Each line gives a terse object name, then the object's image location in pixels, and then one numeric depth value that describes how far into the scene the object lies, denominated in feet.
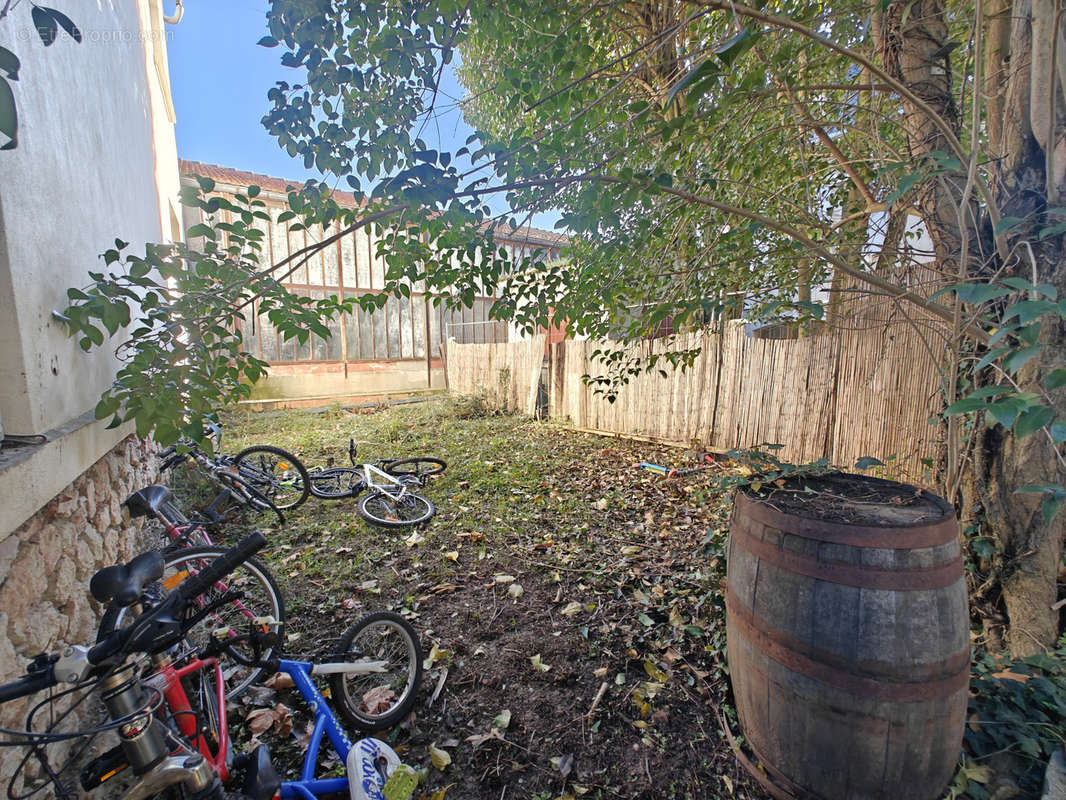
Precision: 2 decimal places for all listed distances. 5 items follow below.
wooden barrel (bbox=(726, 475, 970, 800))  4.60
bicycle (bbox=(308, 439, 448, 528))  13.93
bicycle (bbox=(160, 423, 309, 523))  13.14
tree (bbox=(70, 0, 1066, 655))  5.65
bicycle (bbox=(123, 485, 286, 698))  7.50
